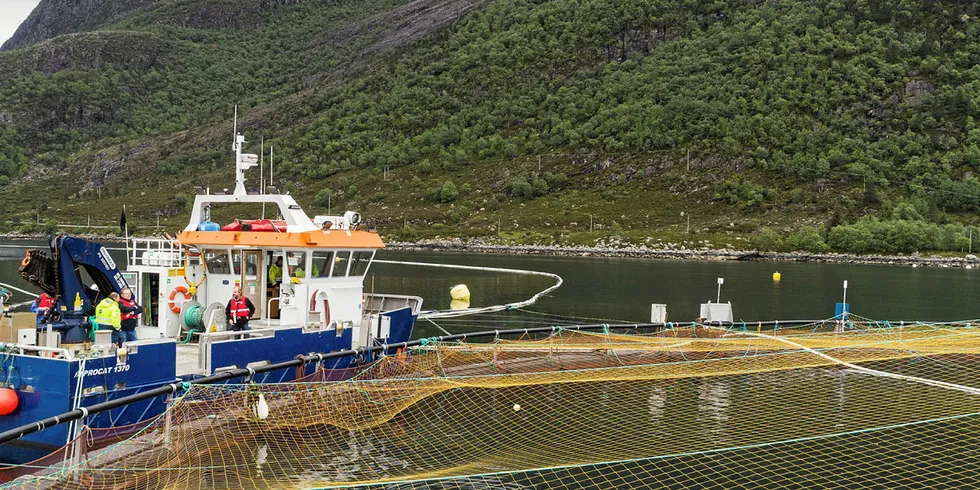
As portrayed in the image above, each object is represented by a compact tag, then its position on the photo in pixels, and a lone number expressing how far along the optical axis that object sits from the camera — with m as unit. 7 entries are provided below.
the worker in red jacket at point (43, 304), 16.84
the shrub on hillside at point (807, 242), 123.56
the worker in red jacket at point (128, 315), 15.53
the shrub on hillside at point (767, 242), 122.94
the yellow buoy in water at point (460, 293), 47.81
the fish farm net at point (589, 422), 12.82
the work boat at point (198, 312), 12.53
